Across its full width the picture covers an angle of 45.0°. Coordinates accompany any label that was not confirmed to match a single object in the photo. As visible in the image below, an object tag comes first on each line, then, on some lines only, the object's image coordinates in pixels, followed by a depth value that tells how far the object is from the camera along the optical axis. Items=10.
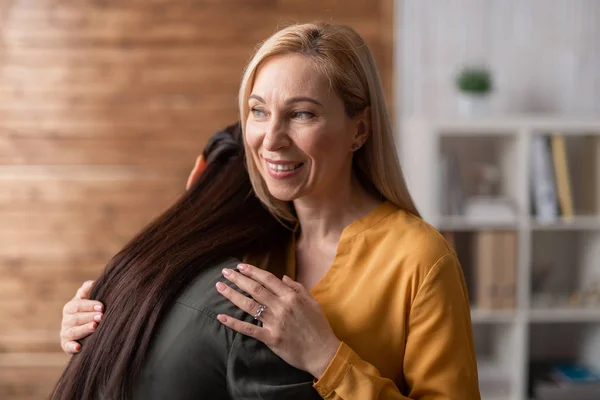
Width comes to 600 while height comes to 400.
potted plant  3.38
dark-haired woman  1.28
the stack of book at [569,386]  3.34
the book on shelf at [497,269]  3.32
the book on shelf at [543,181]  3.31
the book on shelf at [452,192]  3.33
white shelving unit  3.29
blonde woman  1.38
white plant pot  3.41
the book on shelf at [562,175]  3.31
